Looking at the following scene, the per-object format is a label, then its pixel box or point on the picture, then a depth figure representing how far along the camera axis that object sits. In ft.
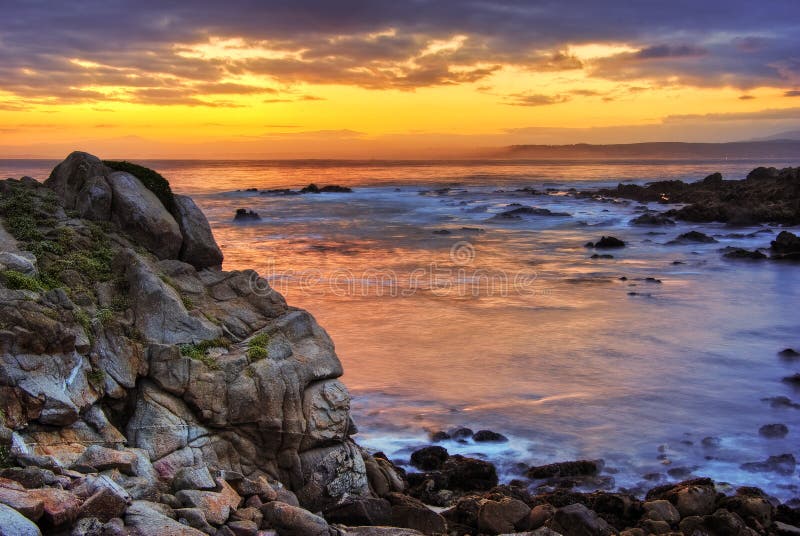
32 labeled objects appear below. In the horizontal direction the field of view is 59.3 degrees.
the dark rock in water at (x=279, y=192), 287.89
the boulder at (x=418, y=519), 30.78
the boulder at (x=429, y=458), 40.65
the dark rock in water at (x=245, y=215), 189.88
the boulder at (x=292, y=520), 25.14
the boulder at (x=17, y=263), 31.01
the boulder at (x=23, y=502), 19.38
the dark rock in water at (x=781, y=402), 50.98
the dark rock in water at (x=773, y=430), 45.89
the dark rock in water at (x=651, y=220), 164.09
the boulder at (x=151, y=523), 21.15
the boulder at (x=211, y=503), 23.89
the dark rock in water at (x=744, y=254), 114.32
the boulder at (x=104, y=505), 20.71
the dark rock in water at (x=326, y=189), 293.02
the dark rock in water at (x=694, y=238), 135.64
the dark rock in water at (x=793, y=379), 55.52
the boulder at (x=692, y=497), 34.40
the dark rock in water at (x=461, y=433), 45.31
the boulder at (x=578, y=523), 30.86
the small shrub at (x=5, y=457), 22.80
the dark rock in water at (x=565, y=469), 40.34
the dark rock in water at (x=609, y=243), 132.36
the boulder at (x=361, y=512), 31.04
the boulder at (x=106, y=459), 24.16
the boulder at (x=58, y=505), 19.77
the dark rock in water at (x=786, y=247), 113.29
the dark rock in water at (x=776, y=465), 40.88
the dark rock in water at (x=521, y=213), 193.06
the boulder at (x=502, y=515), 31.81
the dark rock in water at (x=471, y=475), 38.40
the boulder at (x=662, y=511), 33.30
